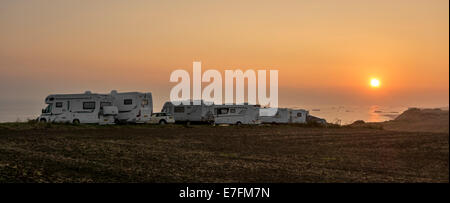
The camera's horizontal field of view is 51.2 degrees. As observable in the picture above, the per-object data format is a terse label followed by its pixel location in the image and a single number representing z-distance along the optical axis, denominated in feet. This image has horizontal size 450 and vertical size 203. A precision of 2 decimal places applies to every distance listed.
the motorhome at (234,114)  141.28
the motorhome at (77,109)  115.44
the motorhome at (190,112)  140.26
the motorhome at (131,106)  122.42
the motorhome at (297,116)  162.30
